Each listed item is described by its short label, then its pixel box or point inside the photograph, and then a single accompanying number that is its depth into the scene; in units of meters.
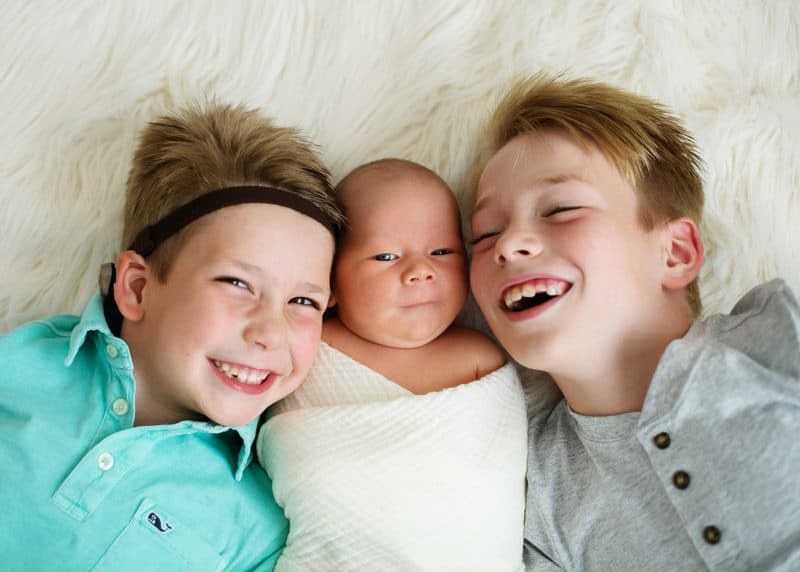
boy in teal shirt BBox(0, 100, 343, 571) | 1.19
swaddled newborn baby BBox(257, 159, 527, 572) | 1.24
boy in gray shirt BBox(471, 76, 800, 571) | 1.13
